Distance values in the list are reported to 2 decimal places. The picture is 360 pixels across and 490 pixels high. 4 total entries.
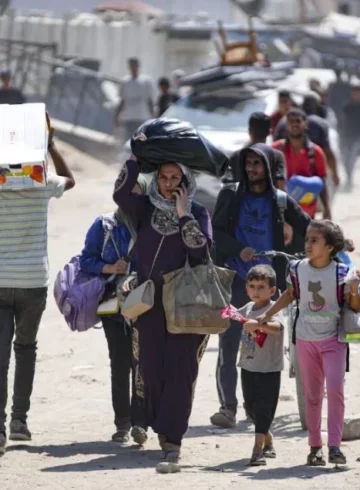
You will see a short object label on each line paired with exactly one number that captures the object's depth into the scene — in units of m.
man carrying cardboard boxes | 16.59
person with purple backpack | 17.41
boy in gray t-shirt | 16.36
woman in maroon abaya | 16.17
